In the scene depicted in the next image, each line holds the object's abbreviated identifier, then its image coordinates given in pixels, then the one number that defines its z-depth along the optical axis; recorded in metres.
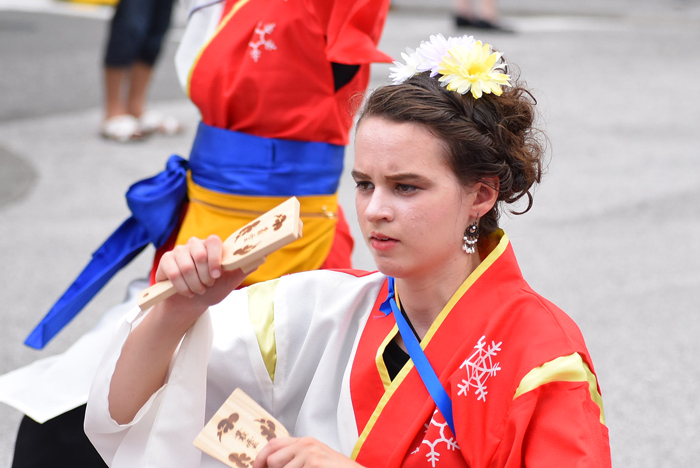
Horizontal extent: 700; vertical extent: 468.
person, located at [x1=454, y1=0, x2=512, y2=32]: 17.05
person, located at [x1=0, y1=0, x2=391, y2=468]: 5.07
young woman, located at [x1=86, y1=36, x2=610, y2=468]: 4.61
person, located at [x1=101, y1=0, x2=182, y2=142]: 10.03
